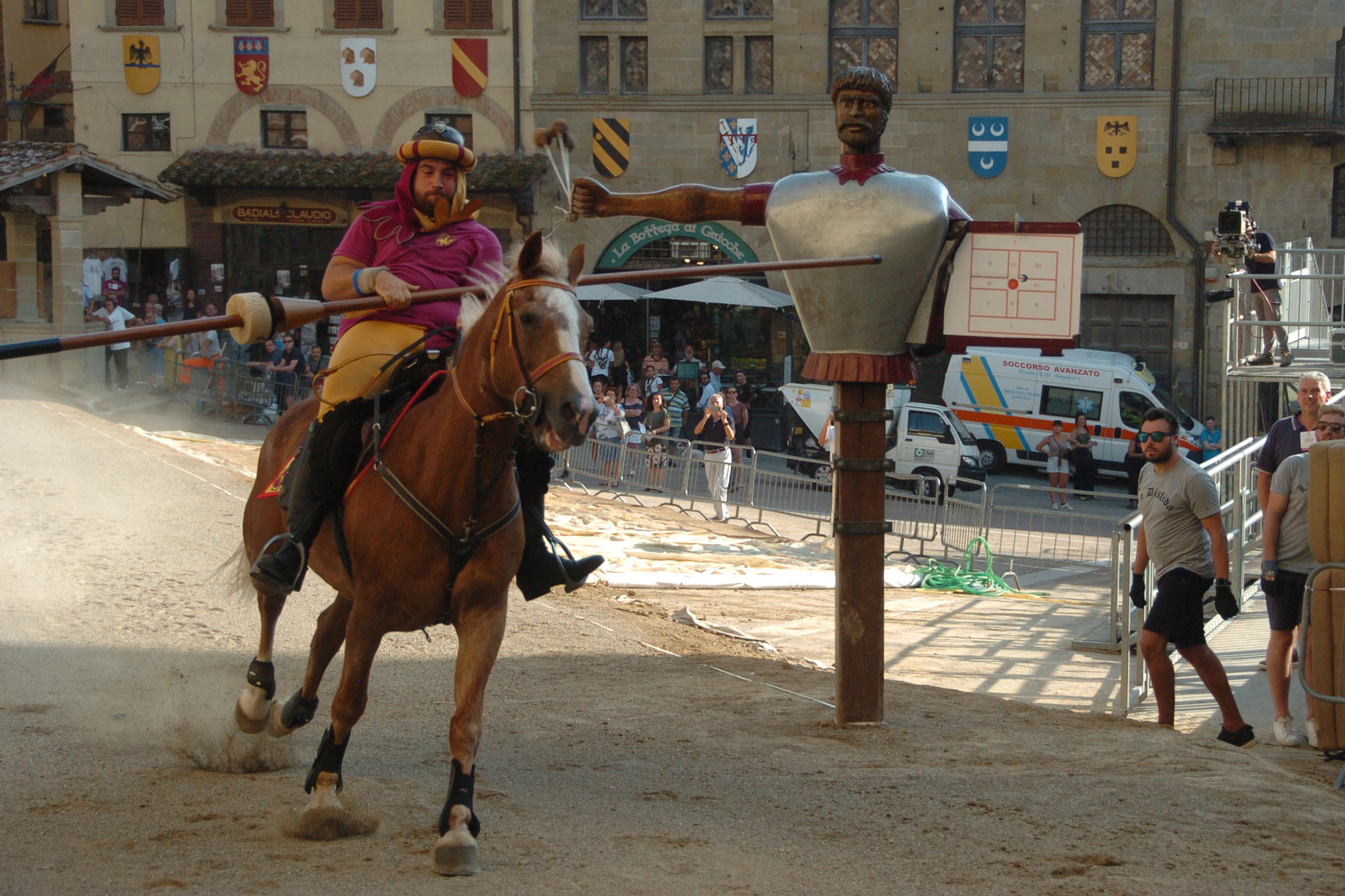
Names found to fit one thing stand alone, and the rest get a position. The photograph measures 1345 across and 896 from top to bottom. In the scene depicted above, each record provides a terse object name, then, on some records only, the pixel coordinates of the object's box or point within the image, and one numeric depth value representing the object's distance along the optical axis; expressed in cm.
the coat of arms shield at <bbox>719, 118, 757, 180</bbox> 3281
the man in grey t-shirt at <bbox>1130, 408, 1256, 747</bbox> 830
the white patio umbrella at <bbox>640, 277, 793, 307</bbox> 3002
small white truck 2495
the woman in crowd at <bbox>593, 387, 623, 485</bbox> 2045
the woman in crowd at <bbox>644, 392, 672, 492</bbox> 2012
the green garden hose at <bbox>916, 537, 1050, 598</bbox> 1567
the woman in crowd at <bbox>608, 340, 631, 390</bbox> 3004
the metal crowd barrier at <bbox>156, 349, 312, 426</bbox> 2462
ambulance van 2656
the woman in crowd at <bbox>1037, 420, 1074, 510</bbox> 2483
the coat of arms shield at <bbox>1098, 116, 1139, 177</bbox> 3212
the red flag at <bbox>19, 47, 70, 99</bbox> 3553
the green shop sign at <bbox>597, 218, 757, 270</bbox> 3241
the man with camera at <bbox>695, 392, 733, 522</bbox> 1948
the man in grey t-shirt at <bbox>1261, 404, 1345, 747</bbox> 868
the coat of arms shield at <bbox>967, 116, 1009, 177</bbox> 3238
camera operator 1529
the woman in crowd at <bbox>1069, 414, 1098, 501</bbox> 2467
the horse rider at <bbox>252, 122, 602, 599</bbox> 581
